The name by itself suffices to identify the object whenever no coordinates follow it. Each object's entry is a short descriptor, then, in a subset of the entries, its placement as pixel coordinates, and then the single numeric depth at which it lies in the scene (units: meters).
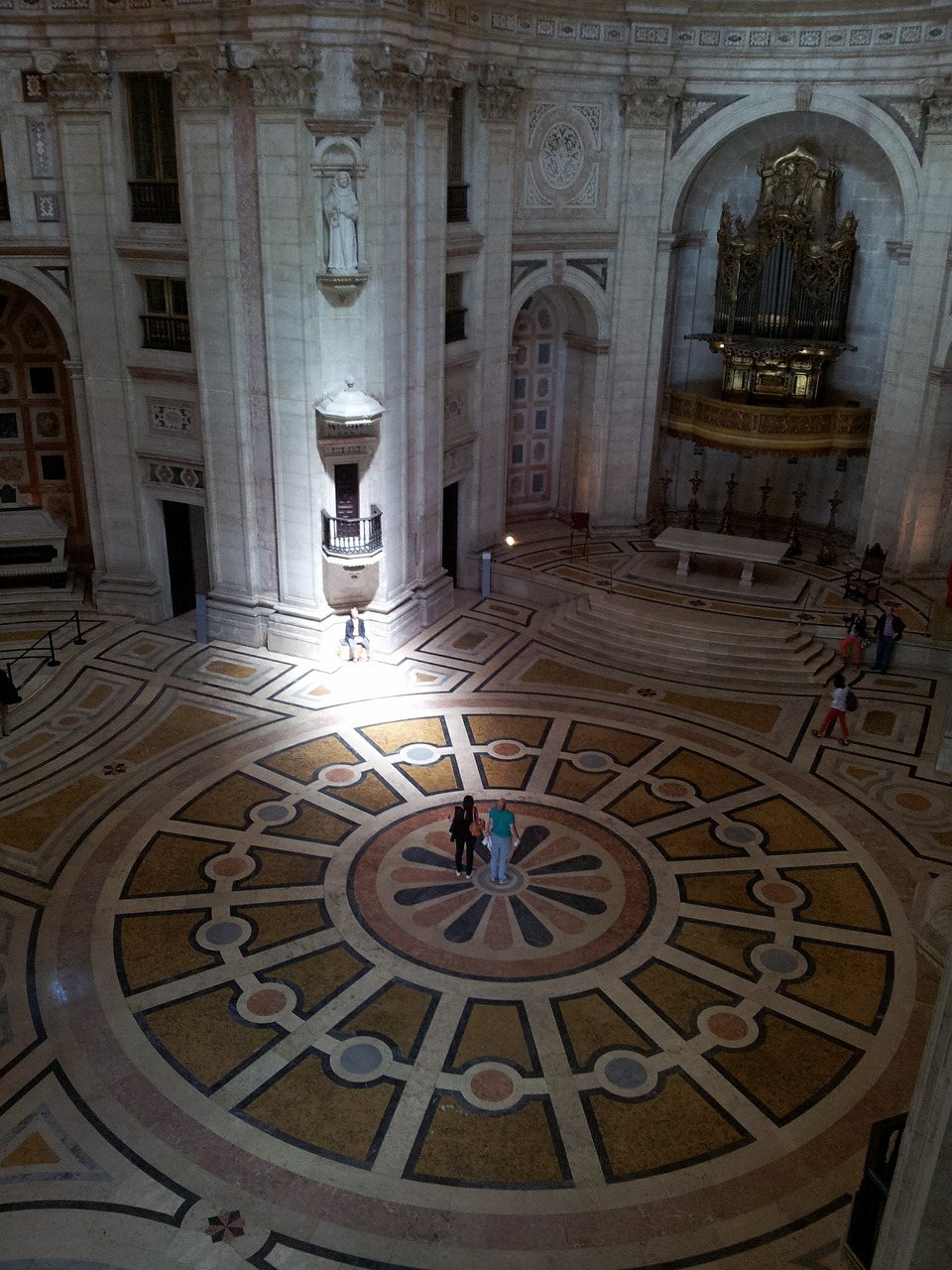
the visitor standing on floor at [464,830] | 13.45
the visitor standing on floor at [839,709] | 16.84
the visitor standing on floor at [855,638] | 19.39
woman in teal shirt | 13.20
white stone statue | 17.03
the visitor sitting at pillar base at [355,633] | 19.17
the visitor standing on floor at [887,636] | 19.42
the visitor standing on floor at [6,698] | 16.95
